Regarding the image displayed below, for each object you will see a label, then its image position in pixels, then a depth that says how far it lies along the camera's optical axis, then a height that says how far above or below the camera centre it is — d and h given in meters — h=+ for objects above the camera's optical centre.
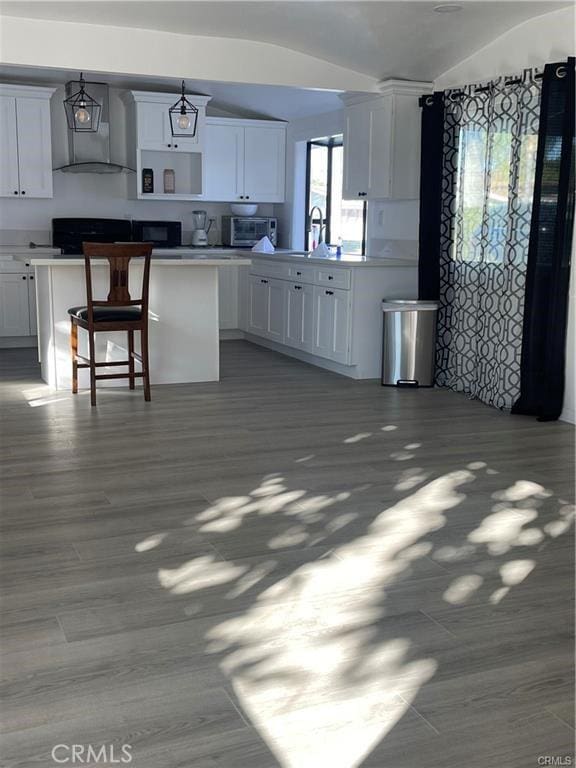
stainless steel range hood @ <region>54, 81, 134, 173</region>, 8.29 +0.86
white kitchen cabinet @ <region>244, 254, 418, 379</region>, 6.48 -0.58
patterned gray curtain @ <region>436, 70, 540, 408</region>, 5.41 +0.04
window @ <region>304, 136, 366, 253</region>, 8.26 +0.35
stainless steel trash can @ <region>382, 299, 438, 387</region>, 6.19 -0.77
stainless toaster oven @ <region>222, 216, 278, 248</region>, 8.93 +0.07
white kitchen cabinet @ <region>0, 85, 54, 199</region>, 7.87 +0.86
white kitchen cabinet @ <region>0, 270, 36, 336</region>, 7.88 -0.67
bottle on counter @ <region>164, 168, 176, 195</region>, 8.65 +0.55
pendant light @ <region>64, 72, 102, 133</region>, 8.02 +1.16
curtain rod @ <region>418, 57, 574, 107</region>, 4.93 +1.01
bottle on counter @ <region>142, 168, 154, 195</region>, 8.48 +0.54
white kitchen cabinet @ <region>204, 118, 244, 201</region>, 8.78 +0.78
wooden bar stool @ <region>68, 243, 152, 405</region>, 5.34 -0.51
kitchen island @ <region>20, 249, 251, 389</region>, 5.95 -0.61
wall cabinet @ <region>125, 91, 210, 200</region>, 8.29 +0.87
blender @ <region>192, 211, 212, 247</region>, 8.89 +0.06
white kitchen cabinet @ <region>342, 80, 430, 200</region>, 6.53 +0.75
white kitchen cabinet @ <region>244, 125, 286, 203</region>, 8.96 +0.78
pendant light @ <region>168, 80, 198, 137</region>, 8.25 +1.12
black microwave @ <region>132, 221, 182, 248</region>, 8.55 +0.02
